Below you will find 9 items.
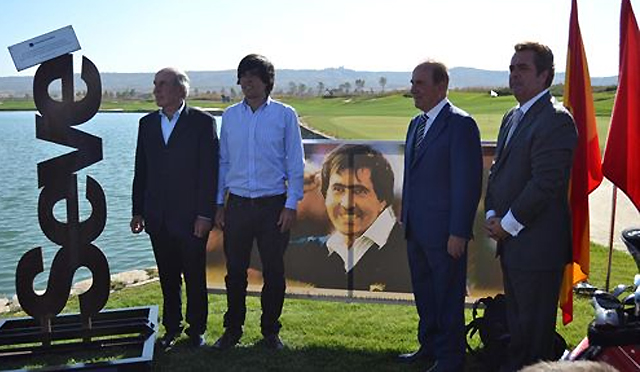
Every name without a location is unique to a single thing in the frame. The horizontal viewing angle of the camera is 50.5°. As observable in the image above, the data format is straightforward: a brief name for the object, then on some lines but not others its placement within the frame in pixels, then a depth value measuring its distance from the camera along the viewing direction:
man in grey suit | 3.10
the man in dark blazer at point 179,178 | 4.18
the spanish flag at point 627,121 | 4.08
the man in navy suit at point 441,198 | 3.56
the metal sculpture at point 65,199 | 4.04
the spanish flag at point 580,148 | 4.04
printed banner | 5.04
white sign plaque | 3.89
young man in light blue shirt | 4.14
